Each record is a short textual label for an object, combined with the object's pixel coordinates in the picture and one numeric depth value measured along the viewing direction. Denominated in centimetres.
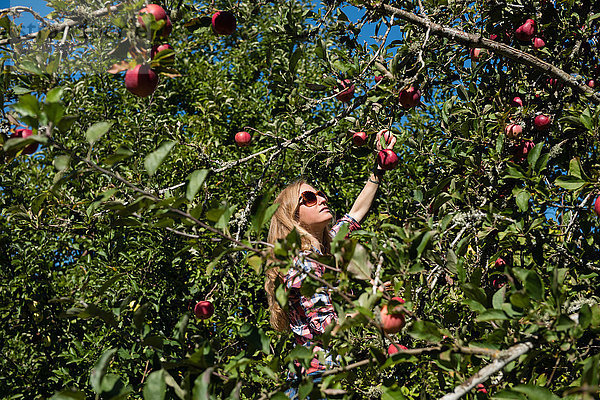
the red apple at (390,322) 134
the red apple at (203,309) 234
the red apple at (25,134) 135
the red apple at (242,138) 253
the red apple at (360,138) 198
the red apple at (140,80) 137
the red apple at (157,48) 136
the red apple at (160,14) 127
